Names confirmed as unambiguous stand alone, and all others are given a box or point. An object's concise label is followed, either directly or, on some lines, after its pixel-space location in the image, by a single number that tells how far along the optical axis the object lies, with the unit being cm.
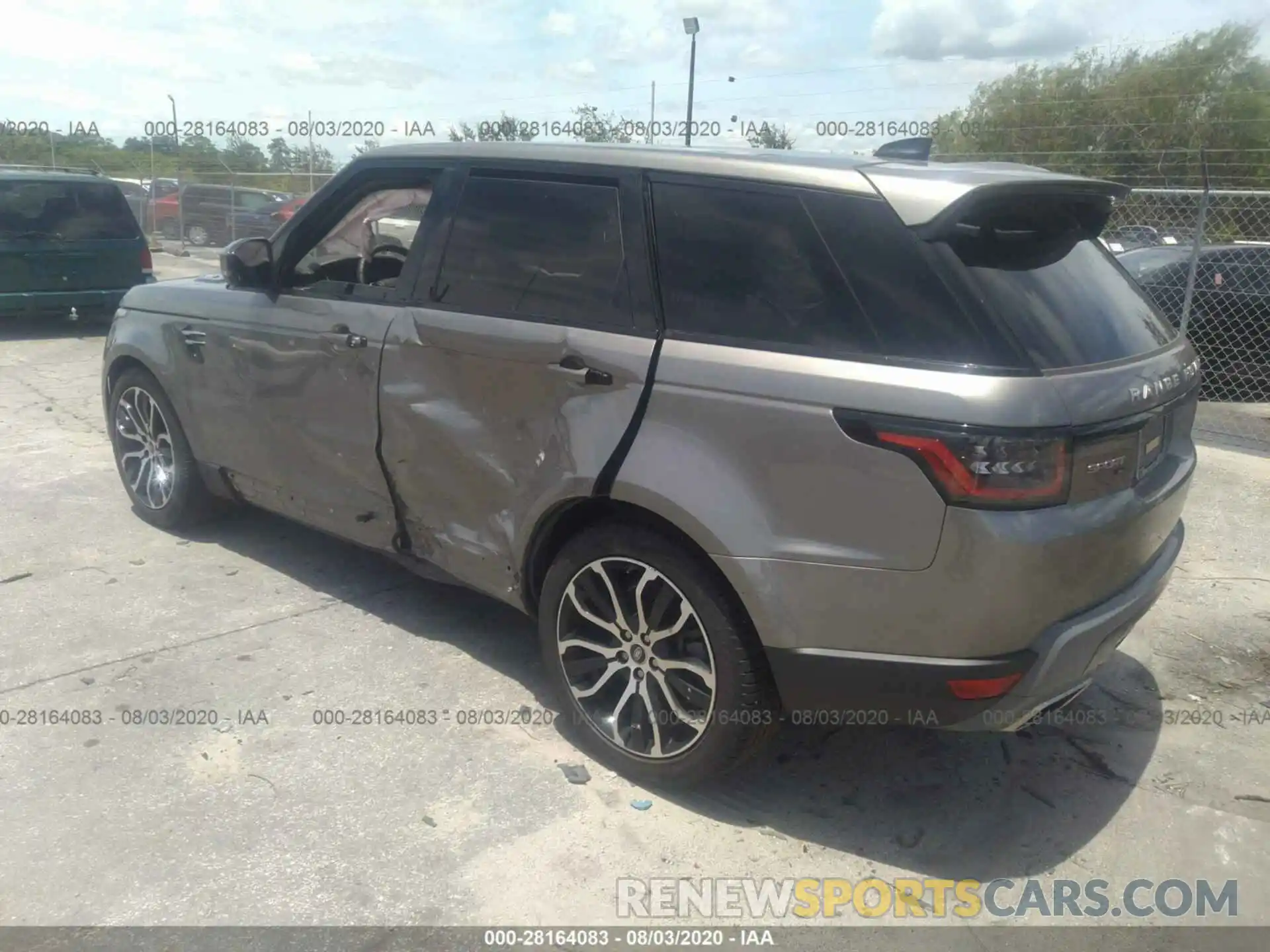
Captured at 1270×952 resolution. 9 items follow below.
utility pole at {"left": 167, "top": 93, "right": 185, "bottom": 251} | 2038
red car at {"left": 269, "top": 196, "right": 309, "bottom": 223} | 1933
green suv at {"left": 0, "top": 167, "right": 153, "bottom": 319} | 1102
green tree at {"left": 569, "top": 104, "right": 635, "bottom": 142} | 1653
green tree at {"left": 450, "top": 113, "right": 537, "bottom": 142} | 1742
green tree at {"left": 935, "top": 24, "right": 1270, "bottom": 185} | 2720
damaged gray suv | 266
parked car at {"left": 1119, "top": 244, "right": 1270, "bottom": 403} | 948
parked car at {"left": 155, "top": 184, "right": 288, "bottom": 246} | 2034
